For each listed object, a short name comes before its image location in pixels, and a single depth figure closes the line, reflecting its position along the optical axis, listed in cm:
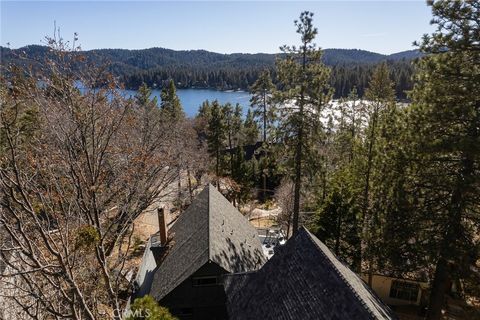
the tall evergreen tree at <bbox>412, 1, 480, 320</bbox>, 1143
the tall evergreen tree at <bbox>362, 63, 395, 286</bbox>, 1536
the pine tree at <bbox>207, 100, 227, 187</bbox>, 3909
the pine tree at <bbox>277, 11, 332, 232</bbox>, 1891
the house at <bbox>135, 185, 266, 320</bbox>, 1528
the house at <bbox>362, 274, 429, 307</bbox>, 2035
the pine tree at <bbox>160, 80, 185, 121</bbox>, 5180
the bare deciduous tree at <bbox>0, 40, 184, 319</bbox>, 545
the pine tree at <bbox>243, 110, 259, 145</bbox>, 6253
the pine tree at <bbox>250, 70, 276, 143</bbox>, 4205
